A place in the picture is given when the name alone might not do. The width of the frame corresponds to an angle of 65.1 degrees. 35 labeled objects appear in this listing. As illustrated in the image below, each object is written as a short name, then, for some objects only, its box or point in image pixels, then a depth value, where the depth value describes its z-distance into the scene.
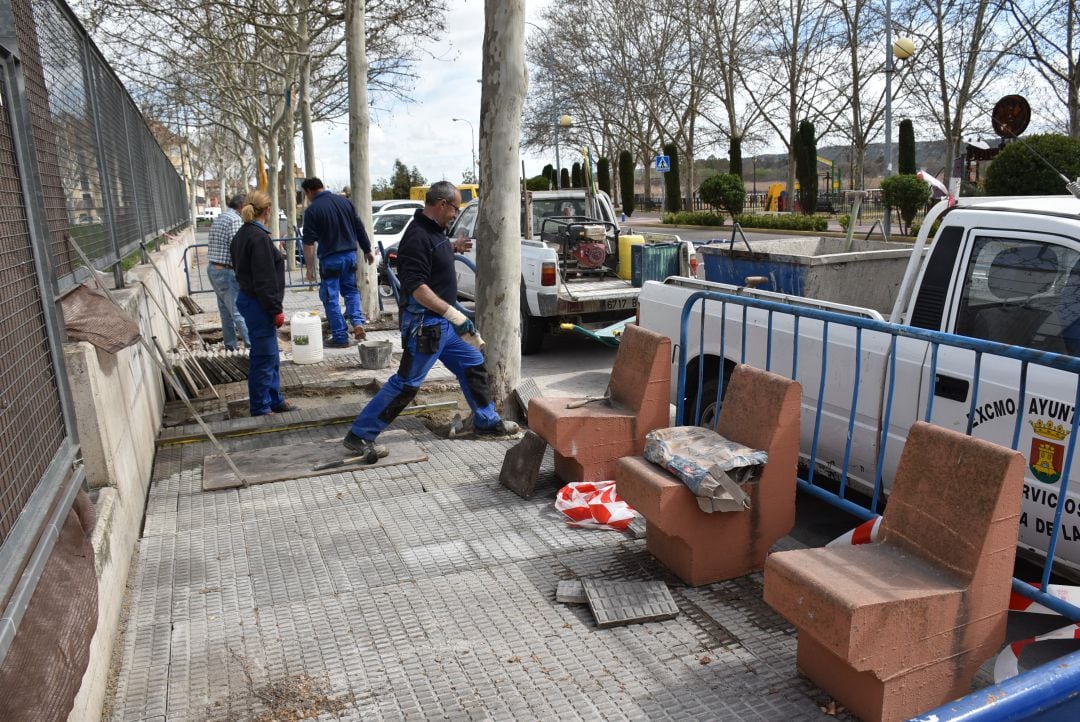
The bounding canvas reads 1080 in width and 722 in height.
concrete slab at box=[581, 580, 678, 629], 3.64
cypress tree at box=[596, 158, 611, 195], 51.41
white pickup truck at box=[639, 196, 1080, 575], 3.41
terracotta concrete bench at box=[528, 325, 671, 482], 4.96
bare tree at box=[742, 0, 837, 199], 41.81
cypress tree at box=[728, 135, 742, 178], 42.69
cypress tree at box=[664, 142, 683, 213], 48.64
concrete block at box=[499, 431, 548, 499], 5.20
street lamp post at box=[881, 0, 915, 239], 27.33
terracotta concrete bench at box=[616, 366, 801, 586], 3.84
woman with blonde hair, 6.70
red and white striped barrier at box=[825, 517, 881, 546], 3.42
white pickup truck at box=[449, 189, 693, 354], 9.82
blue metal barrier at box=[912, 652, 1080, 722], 1.53
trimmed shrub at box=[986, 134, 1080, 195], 16.05
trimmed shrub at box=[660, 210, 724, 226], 38.56
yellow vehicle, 33.78
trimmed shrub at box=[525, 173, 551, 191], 45.56
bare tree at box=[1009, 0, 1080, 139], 22.38
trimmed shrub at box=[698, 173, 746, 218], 33.06
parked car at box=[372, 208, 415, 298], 21.48
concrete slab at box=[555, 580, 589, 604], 3.84
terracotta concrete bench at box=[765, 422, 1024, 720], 2.75
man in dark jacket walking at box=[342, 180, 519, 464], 5.51
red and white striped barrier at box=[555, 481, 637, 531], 4.69
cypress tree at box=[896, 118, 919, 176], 34.62
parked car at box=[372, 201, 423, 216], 24.98
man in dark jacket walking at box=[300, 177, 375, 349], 10.11
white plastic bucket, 9.34
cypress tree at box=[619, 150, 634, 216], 52.12
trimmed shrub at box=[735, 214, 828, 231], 30.24
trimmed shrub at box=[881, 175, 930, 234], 23.91
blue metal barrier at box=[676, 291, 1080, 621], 3.11
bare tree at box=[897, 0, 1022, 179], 28.50
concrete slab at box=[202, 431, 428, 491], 5.57
